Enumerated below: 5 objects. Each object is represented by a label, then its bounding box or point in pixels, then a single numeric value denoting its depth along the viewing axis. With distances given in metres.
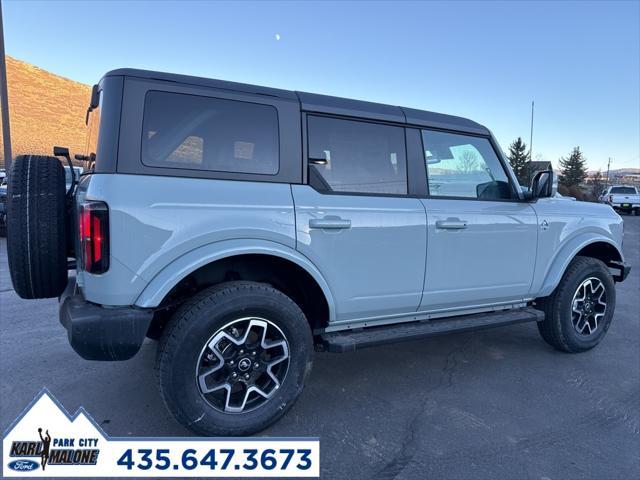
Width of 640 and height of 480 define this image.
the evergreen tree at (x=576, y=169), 58.56
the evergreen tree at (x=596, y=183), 59.02
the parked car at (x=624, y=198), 27.71
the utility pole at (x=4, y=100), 10.63
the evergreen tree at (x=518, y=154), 54.57
